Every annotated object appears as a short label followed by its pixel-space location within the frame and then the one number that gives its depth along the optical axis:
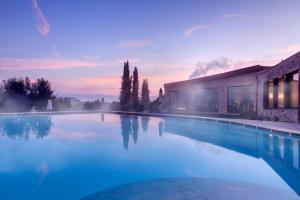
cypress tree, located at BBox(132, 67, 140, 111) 33.03
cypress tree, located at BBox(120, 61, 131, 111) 32.31
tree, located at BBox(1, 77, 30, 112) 25.79
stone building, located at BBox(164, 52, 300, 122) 15.55
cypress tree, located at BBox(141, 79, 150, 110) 35.59
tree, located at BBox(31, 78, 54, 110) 27.86
